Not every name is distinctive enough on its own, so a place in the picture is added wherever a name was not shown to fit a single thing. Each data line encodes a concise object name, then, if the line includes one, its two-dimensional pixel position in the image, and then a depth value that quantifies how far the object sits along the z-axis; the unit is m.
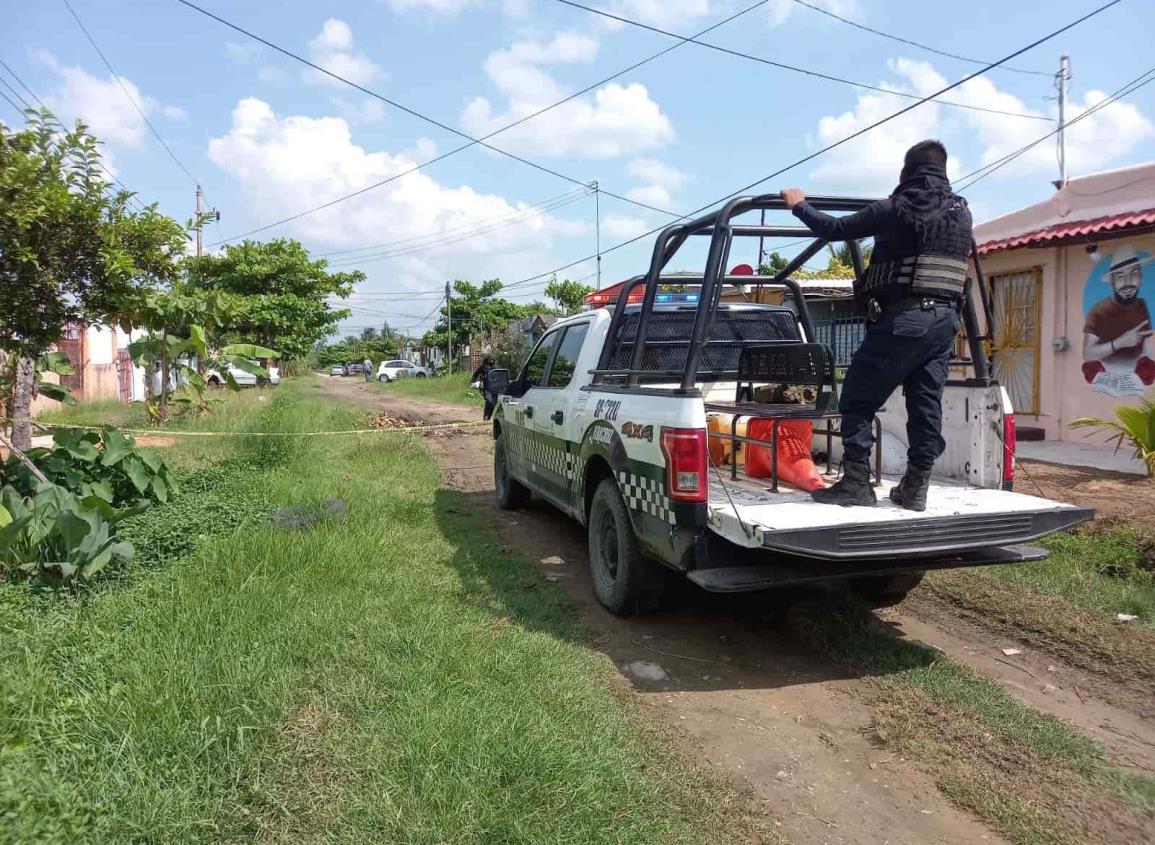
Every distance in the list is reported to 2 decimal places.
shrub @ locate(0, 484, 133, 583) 4.39
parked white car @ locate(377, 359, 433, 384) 51.75
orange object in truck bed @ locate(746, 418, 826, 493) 4.58
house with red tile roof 8.93
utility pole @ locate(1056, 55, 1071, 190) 20.70
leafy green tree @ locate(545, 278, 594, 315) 37.00
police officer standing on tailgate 3.92
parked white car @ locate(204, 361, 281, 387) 31.53
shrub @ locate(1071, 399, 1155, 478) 7.09
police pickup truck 3.79
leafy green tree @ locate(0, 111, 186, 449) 4.48
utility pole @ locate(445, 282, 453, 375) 47.12
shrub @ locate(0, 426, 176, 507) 5.25
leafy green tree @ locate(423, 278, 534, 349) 49.34
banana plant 7.30
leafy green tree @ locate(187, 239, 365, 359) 28.59
